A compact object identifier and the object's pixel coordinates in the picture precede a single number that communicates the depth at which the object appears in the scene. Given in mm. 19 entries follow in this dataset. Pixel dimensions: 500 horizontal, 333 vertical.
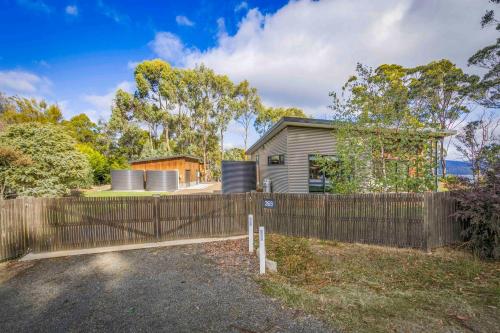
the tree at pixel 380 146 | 6938
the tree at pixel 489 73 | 15242
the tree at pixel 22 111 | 22984
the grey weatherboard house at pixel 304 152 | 11508
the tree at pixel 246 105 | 37375
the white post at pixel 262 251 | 4379
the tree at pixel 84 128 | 38562
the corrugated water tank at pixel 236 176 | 14703
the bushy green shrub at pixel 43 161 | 8461
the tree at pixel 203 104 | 34219
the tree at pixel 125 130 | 32250
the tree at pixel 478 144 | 6035
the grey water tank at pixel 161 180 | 22406
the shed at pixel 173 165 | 23969
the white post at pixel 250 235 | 5355
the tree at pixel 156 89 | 32312
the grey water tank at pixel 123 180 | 22391
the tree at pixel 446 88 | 19078
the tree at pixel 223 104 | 35531
